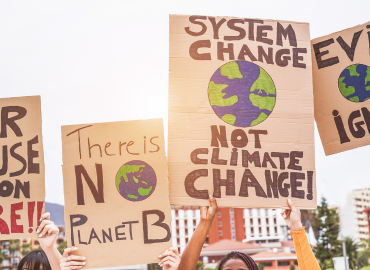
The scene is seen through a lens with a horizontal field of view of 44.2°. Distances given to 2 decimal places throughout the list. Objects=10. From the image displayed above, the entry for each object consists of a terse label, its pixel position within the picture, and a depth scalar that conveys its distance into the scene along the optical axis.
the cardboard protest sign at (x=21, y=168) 2.58
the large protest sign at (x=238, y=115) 2.60
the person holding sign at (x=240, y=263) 2.54
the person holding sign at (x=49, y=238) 2.54
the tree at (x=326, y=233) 56.91
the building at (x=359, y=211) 120.47
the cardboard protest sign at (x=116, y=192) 2.45
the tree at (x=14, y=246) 77.95
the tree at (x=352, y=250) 56.69
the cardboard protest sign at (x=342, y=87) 2.94
